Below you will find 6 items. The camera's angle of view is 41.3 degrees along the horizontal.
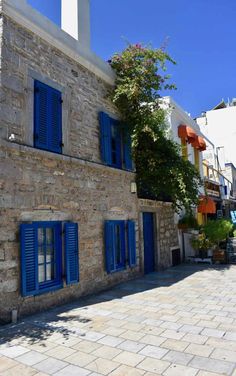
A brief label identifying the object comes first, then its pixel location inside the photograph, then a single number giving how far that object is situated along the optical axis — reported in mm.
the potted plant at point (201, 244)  13352
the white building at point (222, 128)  29238
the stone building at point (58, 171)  6340
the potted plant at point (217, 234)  13135
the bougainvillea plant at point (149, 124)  10062
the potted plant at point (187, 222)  13781
